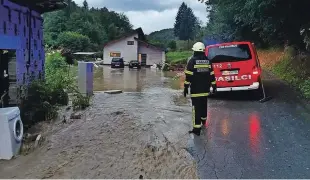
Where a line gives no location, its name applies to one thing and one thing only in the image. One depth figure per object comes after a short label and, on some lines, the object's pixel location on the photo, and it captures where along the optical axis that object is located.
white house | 42.27
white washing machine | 4.97
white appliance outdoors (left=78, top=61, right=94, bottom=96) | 9.88
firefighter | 5.45
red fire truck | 8.88
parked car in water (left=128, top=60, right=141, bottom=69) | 36.43
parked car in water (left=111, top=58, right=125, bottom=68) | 36.13
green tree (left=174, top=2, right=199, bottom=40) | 83.91
